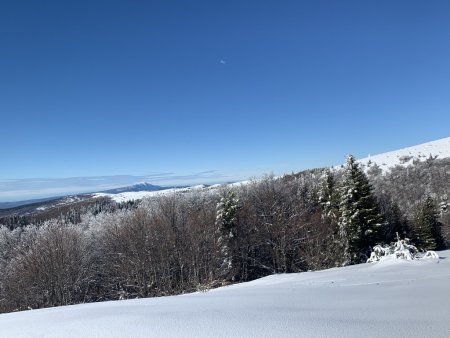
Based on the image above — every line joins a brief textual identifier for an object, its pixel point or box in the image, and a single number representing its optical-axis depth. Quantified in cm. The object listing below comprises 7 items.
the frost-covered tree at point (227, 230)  3177
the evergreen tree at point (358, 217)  2727
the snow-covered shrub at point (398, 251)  1019
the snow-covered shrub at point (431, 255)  996
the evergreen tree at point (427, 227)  3603
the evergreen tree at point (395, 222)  3997
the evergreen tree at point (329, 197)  3173
